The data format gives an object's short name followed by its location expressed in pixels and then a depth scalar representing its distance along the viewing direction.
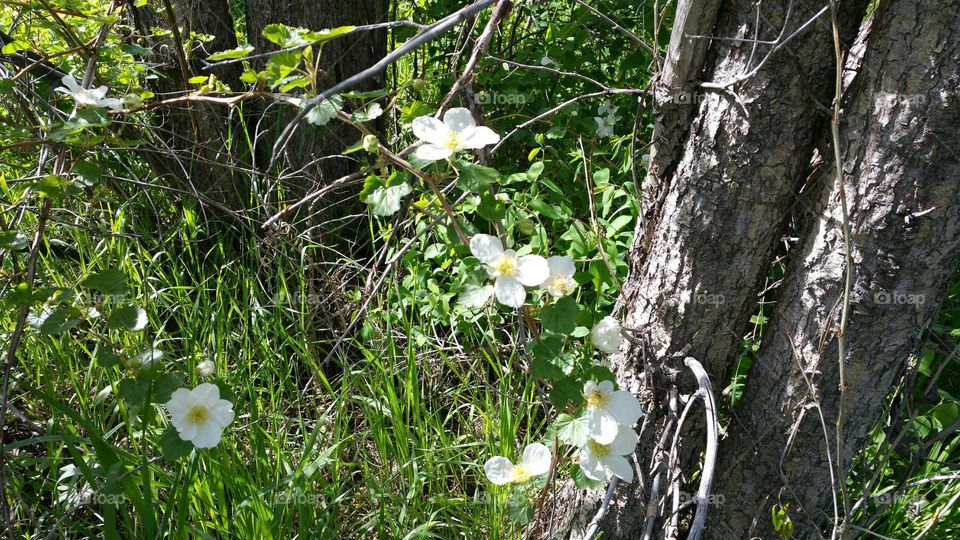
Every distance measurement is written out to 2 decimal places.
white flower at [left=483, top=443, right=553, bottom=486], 0.87
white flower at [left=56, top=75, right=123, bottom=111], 0.82
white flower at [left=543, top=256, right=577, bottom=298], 0.79
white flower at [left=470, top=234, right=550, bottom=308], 0.77
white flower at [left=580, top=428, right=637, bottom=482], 0.82
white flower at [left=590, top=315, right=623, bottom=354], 0.83
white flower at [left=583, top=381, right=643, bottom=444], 0.81
